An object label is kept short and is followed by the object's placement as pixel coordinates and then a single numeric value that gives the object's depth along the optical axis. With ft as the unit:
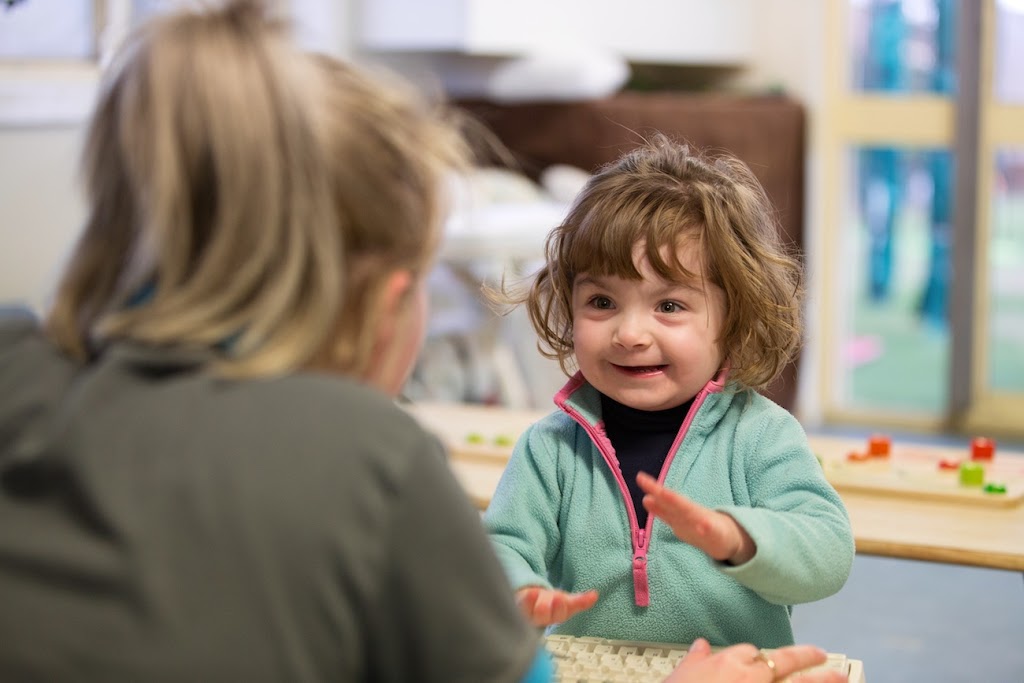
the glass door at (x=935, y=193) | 12.30
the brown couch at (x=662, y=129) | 11.52
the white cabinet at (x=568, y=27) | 11.39
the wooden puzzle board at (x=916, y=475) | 5.01
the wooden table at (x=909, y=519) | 4.41
